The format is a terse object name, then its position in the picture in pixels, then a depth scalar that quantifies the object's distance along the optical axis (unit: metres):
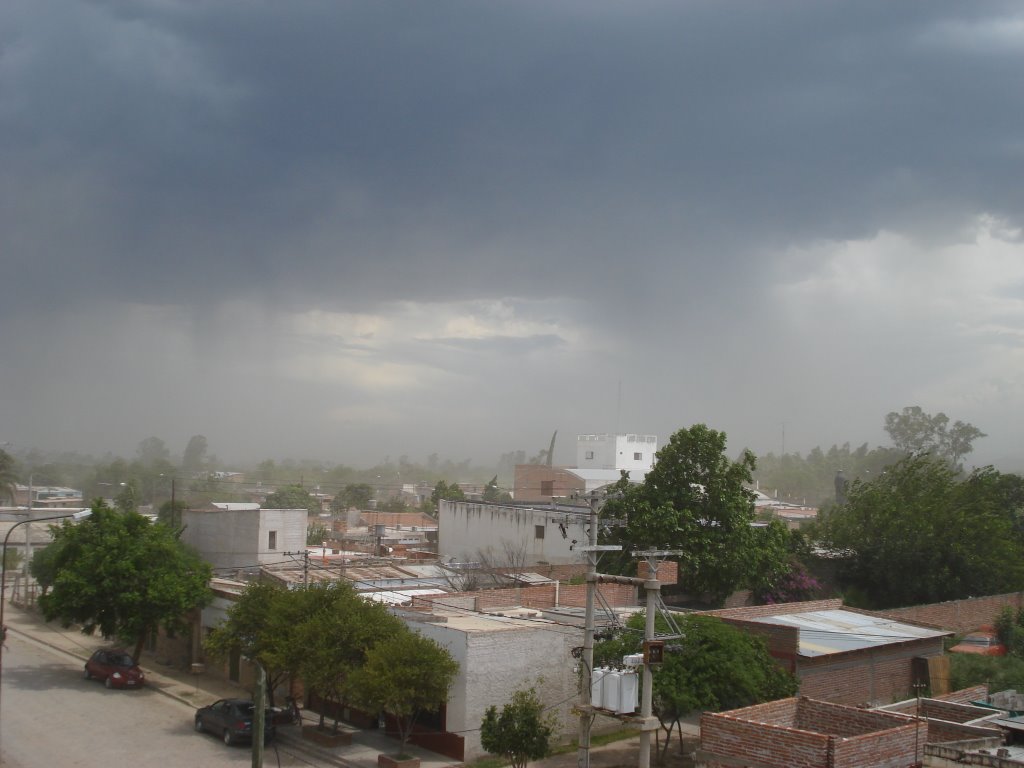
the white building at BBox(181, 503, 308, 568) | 56.12
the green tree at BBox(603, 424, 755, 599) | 43.31
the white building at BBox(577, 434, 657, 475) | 112.88
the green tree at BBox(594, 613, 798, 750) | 25.84
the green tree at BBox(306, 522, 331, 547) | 89.86
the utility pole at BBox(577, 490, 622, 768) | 21.42
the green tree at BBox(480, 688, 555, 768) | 25.06
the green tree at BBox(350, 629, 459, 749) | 26.56
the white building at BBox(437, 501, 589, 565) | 60.53
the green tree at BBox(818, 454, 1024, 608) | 53.34
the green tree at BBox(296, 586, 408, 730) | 29.03
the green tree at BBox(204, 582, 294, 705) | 30.19
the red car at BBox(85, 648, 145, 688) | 38.12
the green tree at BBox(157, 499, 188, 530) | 62.11
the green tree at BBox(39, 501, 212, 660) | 38.03
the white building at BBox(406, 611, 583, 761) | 28.50
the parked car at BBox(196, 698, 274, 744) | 30.00
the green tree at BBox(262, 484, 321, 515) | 129.88
